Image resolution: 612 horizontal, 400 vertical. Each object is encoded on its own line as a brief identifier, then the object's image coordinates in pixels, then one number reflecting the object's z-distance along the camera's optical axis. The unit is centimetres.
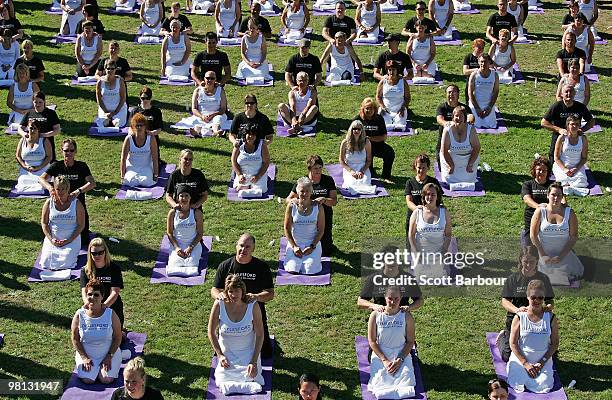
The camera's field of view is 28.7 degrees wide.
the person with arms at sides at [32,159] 1961
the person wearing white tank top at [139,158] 1959
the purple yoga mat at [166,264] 1680
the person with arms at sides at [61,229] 1712
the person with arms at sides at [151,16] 2705
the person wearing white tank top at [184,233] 1711
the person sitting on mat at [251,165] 1936
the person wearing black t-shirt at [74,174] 1770
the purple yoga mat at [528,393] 1405
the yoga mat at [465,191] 1948
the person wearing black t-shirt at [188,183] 1747
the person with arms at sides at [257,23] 2544
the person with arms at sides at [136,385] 1241
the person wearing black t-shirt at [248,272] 1472
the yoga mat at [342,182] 1947
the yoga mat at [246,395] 1411
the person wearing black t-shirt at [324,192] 1731
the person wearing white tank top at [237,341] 1418
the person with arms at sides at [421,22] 2466
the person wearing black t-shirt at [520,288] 1472
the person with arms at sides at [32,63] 2278
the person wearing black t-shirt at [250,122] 2002
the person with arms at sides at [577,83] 2116
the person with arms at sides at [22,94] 2189
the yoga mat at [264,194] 1944
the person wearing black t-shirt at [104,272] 1480
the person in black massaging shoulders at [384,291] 1459
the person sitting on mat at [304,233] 1697
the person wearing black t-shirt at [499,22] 2559
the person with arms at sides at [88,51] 2447
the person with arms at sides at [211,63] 2314
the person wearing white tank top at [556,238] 1659
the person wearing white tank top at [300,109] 2180
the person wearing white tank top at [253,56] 2452
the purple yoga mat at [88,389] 1408
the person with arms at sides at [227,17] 2683
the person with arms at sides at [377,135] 2002
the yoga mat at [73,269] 1689
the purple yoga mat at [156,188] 1953
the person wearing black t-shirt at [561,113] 2020
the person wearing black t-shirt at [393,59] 2286
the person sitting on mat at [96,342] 1433
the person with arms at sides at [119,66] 2264
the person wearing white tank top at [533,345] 1420
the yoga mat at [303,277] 1675
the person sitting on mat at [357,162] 1938
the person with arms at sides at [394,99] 2198
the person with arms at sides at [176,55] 2459
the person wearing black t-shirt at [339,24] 2534
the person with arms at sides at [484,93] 2192
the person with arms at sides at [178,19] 2500
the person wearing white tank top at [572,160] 1941
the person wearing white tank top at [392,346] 1423
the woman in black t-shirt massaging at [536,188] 1720
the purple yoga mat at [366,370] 1420
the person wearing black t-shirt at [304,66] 2295
